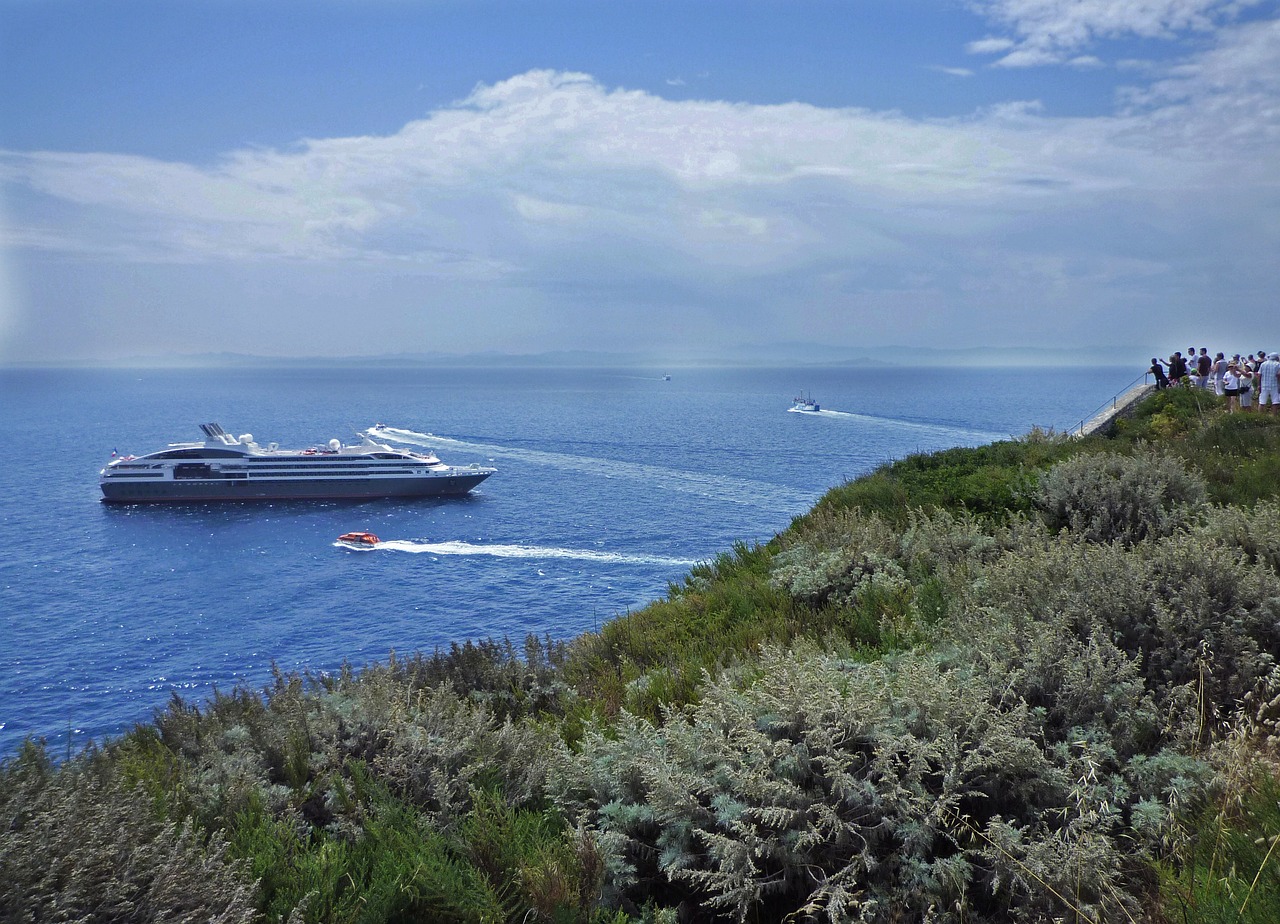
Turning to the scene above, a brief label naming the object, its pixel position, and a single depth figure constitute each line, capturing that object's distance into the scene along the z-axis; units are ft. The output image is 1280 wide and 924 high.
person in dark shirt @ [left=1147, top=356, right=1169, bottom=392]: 95.94
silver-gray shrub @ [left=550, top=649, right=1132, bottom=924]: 10.28
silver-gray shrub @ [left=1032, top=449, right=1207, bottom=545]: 26.50
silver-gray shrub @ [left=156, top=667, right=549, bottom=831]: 12.73
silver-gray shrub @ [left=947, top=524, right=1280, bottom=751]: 13.37
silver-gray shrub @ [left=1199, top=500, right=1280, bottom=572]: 18.98
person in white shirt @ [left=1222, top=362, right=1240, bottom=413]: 63.00
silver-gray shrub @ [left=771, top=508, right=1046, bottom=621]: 23.53
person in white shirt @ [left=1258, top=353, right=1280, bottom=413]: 57.41
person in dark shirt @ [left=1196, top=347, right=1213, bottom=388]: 94.77
